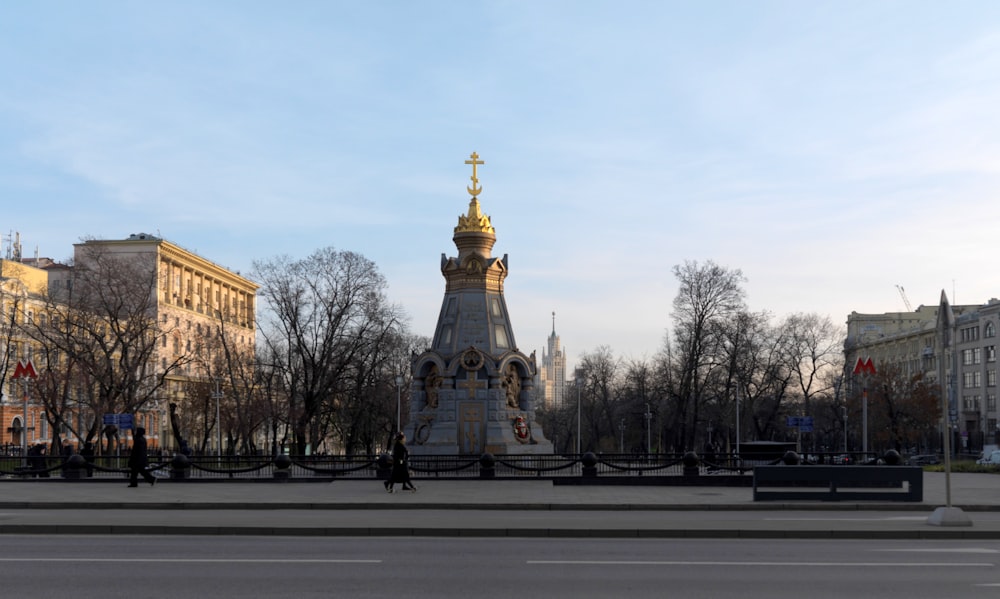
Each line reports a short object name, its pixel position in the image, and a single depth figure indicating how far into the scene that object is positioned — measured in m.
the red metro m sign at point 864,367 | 41.43
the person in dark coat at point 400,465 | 28.44
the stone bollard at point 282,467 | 33.34
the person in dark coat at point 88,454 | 35.41
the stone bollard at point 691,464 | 31.50
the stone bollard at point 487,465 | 33.16
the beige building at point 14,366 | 75.25
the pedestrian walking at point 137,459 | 30.53
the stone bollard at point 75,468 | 34.62
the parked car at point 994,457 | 56.37
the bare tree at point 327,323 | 64.38
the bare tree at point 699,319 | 66.81
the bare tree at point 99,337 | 54.38
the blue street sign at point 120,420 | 42.40
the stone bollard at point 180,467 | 33.38
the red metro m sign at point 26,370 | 41.28
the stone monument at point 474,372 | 44.97
